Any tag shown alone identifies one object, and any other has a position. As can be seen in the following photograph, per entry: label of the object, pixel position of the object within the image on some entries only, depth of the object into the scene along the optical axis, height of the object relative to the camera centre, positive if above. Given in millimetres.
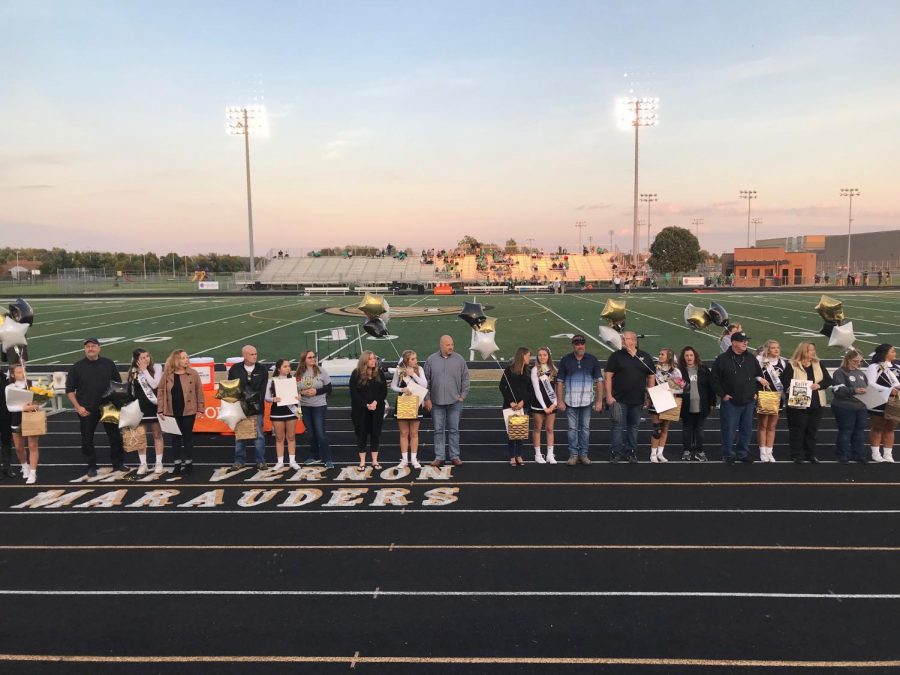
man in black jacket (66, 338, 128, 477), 8211 -1390
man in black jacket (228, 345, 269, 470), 8492 -1332
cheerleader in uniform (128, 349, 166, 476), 8406 -1400
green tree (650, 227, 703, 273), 93125 +4328
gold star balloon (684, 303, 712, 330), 11469 -708
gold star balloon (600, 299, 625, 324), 10397 -541
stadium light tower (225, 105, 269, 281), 63750 +16374
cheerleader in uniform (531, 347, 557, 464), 8758 -1574
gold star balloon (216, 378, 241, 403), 8406 -1451
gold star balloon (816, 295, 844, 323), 10445 -526
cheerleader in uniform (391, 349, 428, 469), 8641 -1420
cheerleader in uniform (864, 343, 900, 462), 8586 -1486
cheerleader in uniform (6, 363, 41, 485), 8094 -1853
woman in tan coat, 8305 -1489
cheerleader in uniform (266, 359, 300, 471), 8703 -1928
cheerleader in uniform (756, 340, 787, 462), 8727 -1432
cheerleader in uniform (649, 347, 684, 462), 8867 -1548
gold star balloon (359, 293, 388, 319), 10938 -438
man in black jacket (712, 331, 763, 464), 8516 -1517
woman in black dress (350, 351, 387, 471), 8383 -1602
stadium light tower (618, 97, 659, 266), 59188 +15772
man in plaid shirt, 8578 -1514
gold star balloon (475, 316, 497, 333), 10227 -748
